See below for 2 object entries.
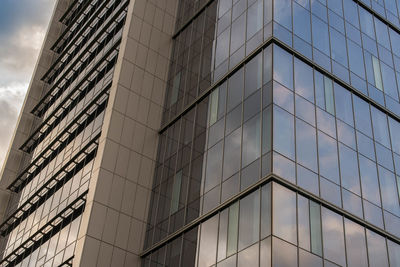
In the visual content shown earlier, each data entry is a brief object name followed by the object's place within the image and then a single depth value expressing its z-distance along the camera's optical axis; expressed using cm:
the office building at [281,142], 3094
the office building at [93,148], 3834
